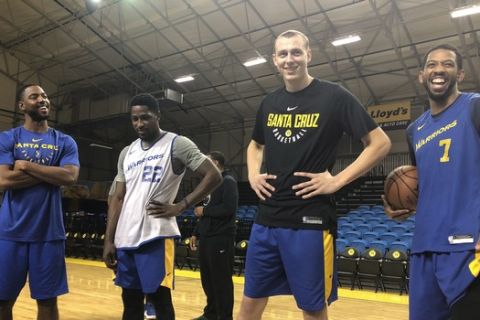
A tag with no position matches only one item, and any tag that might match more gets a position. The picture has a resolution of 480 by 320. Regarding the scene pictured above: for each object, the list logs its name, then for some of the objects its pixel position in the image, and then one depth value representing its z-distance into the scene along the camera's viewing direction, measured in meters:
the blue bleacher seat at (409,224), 9.77
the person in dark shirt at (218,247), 4.32
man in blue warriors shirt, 1.87
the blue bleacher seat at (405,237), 8.66
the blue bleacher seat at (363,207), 13.92
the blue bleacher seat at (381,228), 9.78
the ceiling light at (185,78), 17.56
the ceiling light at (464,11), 10.94
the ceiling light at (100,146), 21.05
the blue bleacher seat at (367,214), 12.23
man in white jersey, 2.59
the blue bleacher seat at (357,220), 11.34
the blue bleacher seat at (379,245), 8.03
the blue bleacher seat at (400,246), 7.74
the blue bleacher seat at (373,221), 10.98
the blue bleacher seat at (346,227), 10.43
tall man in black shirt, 2.11
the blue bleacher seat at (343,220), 11.77
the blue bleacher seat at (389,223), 10.12
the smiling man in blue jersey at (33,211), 2.71
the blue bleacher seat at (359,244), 8.34
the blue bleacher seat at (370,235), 8.93
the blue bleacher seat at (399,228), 9.48
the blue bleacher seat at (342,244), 8.33
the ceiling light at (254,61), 15.27
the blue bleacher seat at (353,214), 12.76
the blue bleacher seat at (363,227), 10.27
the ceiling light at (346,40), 13.12
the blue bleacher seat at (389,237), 8.81
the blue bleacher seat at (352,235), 9.16
